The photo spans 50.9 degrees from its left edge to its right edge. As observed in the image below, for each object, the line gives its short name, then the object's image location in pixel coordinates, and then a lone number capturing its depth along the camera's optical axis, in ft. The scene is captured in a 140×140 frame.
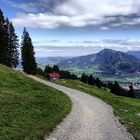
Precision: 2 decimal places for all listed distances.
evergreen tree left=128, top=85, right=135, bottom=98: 276.88
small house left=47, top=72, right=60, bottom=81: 215.11
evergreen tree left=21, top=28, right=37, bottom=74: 189.49
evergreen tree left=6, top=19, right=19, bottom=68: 181.60
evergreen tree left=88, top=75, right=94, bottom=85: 291.40
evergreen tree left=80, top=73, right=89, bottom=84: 293.69
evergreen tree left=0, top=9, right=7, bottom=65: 163.95
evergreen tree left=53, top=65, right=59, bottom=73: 278.46
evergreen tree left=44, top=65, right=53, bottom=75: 277.20
